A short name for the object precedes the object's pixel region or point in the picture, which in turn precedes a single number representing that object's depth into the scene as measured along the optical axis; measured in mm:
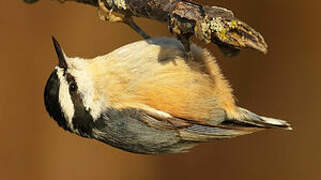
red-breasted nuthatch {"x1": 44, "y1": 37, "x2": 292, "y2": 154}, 2105
